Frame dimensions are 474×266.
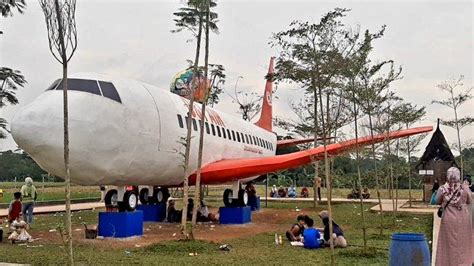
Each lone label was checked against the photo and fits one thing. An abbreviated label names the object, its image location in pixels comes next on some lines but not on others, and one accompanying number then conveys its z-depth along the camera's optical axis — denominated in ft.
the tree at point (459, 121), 92.38
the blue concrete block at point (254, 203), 88.07
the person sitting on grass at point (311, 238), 41.81
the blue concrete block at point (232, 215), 62.75
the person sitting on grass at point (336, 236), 41.52
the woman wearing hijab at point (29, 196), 58.23
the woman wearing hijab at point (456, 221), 27.20
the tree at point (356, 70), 39.50
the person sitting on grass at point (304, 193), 138.24
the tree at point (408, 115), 70.59
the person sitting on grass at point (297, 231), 46.04
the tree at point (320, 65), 35.04
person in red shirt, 50.18
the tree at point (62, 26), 25.72
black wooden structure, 102.02
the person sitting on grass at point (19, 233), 45.16
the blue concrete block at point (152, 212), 66.49
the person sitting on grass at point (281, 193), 138.00
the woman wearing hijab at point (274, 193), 139.30
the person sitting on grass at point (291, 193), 135.54
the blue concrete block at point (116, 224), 46.88
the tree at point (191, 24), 42.86
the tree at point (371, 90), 45.37
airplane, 39.47
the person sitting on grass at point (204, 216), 65.36
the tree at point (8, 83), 71.28
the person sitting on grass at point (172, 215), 65.28
